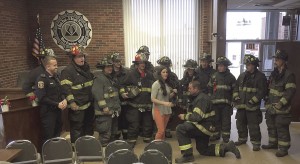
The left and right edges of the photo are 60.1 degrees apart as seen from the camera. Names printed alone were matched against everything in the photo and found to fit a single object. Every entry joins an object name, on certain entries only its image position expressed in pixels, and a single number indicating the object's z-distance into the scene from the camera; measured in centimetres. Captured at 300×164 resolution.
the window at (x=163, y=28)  854
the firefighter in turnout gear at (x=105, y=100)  474
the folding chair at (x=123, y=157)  315
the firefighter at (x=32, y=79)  446
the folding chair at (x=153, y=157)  316
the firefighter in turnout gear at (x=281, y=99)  468
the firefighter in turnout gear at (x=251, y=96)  500
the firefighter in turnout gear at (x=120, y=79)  507
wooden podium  395
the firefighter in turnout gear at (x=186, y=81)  551
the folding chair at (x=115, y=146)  354
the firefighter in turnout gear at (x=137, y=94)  523
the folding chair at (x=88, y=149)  363
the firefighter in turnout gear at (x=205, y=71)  566
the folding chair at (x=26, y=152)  350
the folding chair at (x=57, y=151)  359
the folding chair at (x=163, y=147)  358
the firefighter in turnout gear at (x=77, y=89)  456
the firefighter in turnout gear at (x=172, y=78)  520
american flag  794
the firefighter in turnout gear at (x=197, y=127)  433
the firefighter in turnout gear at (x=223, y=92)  535
